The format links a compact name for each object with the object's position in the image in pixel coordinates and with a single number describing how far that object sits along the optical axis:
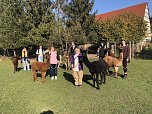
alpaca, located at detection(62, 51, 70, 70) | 7.49
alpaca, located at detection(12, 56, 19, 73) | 7.81
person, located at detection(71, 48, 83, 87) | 5.23
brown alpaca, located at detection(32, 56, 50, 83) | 5.77
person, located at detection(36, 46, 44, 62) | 7.26
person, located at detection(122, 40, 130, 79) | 5.98
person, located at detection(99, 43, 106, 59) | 7.42
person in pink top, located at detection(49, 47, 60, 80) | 5.96
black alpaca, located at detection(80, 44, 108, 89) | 5.07
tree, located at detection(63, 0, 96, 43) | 14.93
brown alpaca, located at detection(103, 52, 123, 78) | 6.02
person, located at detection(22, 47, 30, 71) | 7.99
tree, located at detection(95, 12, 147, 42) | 13.85
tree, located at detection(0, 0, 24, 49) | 13.67
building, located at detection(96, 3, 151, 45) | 19.88
